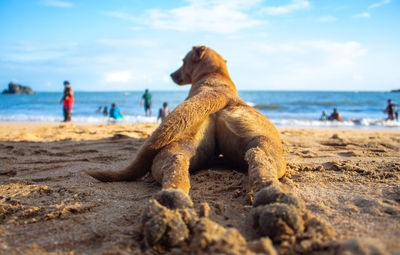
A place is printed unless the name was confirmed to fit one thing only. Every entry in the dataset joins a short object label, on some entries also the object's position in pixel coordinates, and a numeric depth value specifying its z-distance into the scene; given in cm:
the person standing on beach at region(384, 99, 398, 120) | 1362
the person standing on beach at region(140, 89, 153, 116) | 1490
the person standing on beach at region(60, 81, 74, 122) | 1084
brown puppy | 229
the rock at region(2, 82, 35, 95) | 6975
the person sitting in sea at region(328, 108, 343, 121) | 1399
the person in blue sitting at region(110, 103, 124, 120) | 1304
